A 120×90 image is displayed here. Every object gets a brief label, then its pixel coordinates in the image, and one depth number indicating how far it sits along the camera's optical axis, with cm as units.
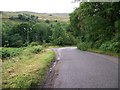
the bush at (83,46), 1911
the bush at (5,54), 1199
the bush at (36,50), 1633
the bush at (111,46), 1167
